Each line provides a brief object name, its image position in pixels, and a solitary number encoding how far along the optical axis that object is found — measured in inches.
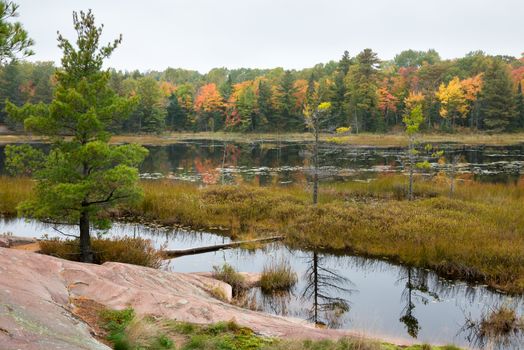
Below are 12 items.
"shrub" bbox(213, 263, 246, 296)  513.0
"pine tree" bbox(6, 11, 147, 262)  462.6
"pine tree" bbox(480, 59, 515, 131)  2893.7
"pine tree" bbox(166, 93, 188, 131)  3722.9
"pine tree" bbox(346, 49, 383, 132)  3154.5
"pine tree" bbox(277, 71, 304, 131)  3420.3
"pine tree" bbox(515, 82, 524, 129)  2947.8
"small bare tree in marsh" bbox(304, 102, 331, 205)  831.7
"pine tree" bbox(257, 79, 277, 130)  3420.3
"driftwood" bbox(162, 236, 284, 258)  623.3
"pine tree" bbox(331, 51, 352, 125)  3262.8
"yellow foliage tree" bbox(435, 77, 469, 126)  2947.8
